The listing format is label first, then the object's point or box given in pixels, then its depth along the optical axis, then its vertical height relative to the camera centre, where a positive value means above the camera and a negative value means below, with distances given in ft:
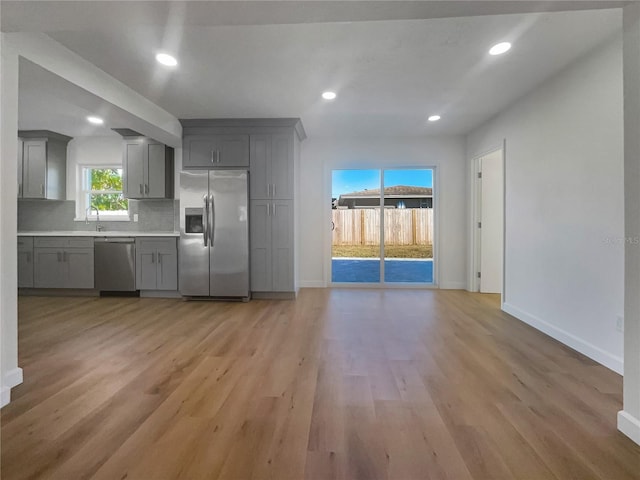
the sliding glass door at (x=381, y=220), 18.04 +1.22
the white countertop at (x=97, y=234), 15.10 +0.34
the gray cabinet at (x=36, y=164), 16.11 +3.97
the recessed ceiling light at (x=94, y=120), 14.32 +5.57
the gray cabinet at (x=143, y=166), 15.79 +3.74
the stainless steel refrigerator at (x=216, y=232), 14.56 +0.42
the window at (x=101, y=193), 17.66 +2.68
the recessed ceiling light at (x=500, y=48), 8.12 +5.02
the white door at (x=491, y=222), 15.93 +0.92
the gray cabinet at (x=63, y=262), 15.15 -0.99
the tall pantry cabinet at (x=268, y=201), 14.80 +1.87
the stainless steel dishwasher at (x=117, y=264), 15.12 -1.08
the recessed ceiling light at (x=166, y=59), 8.67 +5.07
